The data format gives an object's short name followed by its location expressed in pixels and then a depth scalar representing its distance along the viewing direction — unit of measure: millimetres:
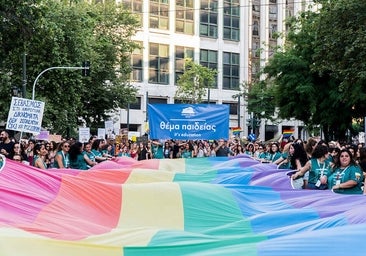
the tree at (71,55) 19641
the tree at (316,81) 23406
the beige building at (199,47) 61656
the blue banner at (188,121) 21156
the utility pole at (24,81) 29247
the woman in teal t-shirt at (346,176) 9141
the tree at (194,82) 56000
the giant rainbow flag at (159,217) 4703
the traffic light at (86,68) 32594
